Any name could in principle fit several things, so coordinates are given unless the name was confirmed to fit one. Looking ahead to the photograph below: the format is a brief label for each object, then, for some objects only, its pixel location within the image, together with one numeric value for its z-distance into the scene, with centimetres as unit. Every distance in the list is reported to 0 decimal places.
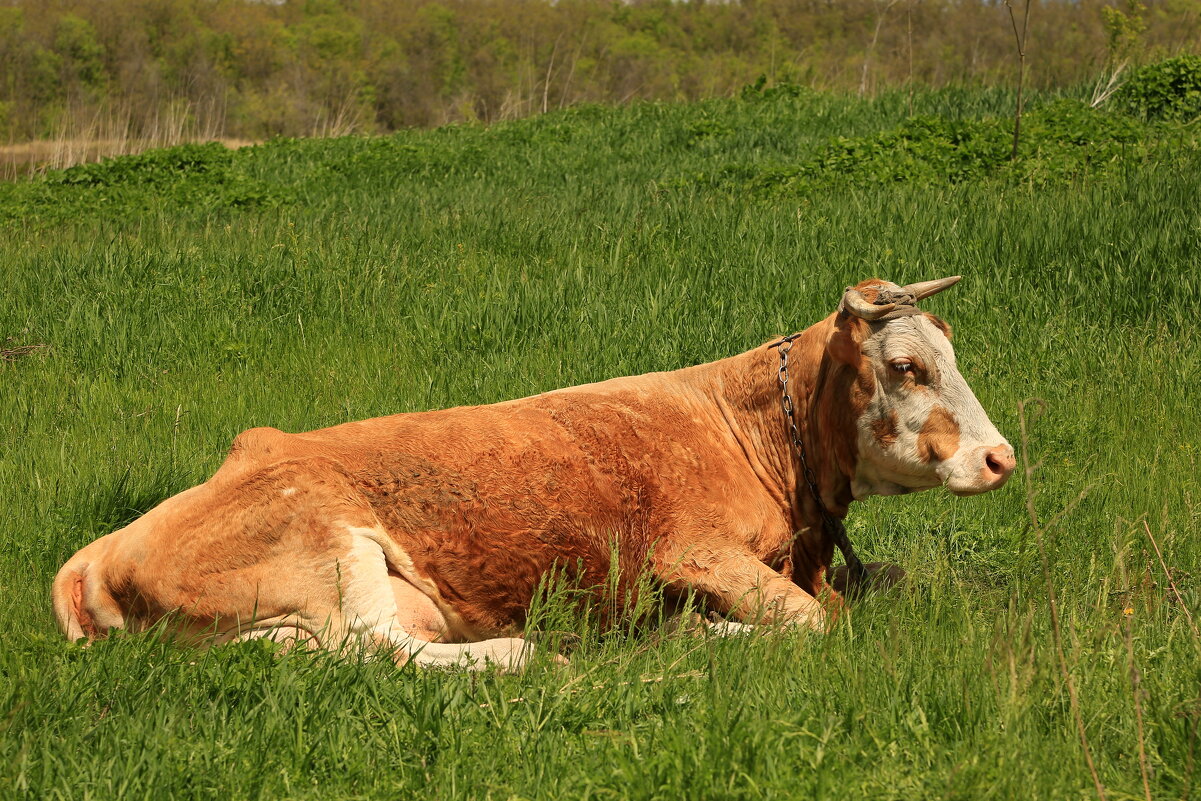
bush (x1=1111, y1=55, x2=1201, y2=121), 2731
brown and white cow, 853
